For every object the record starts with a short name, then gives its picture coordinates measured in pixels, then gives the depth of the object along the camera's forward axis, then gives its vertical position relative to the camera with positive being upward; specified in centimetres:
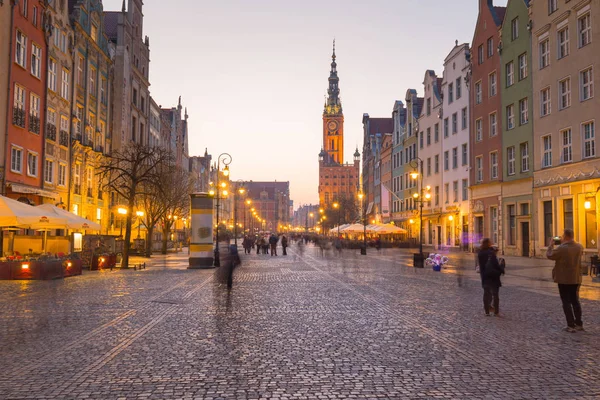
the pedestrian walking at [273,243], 4928 -53
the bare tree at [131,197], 2981 +190
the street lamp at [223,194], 3306 +316
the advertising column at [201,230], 3180 +31
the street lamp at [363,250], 4759 -99
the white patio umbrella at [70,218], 2475 +70
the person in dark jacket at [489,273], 1289 -74
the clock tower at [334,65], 19900 +5616
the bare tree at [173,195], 4757 +360
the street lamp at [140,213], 4550 +165
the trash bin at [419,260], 3102 -116
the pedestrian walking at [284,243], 5083 -54
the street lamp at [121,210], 4067 +167
